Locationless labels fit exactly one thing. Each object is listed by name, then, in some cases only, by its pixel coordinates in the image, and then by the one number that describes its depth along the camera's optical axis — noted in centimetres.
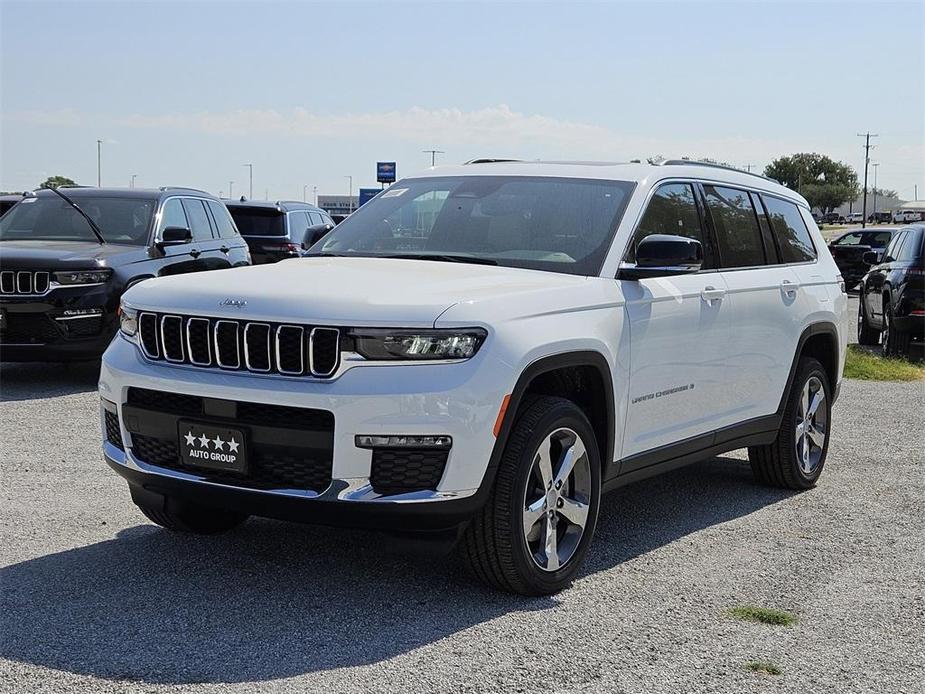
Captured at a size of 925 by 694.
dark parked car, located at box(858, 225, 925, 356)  1442
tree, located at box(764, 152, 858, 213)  14662
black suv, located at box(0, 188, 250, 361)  1062
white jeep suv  457
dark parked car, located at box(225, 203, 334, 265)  1881
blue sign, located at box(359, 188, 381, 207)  5800
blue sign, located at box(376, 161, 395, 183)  9012
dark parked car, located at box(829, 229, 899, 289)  2730
